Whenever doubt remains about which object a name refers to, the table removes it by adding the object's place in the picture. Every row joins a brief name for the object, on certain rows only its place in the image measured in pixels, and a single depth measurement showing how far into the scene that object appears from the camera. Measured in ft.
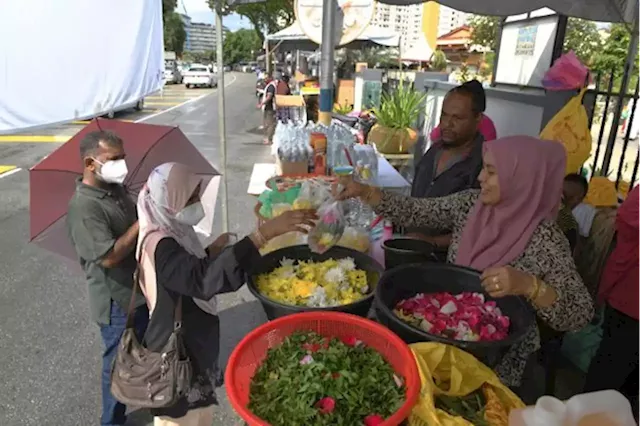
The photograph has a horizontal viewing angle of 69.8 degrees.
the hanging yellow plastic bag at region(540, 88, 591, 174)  12.27
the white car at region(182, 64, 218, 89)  104.47
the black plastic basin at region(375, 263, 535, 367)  4.92
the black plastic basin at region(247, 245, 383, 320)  5.87
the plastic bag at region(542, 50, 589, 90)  13.33
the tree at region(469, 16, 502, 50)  58.23
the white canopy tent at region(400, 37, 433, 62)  56.44
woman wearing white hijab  5.94
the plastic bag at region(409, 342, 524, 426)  4.55
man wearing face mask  7.40
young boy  10.53
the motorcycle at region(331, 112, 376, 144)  26.44
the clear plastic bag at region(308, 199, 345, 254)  6.79
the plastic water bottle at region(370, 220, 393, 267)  8.84
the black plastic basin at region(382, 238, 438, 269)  7.42
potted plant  22.00
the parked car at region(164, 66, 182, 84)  114.93
